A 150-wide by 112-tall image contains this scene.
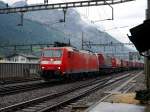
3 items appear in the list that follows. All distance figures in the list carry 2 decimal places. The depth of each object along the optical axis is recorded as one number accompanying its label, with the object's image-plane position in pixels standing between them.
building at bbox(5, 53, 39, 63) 77.96
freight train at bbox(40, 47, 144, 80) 28.64
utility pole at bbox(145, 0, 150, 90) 14.95
